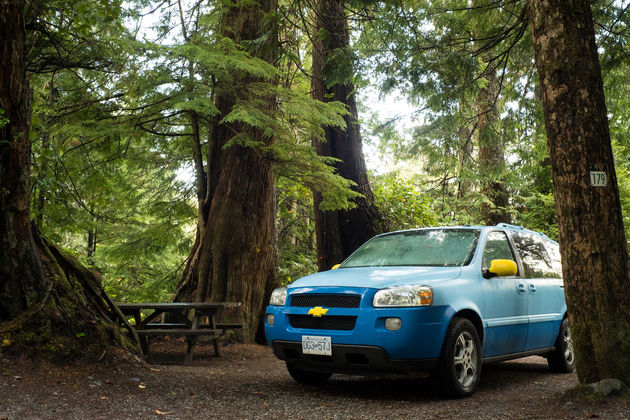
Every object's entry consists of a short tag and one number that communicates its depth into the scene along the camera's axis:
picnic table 8.28
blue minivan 5.67
